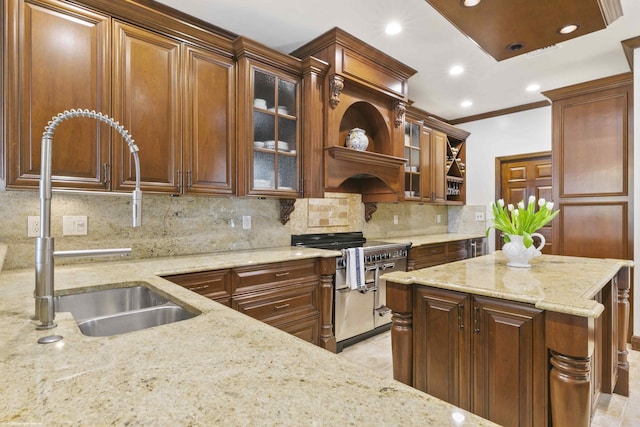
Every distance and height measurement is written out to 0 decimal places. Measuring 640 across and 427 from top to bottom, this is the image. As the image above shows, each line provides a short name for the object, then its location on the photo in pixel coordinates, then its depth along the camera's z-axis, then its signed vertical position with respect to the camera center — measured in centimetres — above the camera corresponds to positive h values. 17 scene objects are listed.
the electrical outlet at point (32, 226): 198 -7
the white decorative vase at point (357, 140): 315 +69
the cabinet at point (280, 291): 214 -55
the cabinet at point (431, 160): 419 +73
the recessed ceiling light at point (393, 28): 258 +144
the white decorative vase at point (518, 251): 205 -24
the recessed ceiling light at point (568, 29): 154 +85
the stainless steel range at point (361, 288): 289 -67
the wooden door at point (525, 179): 446 +47
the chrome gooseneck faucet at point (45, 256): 89 -11
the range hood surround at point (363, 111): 286 +99
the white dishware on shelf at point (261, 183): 260 +24
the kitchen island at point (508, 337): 128 -57
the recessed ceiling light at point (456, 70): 335 +145
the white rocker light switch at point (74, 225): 208 -7
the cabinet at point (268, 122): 252 +73
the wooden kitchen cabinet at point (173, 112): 204 +67
